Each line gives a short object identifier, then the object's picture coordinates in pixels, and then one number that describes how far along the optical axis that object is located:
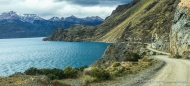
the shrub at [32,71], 17.93
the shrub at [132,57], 26.54
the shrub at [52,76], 14.97
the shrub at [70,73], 16.38
